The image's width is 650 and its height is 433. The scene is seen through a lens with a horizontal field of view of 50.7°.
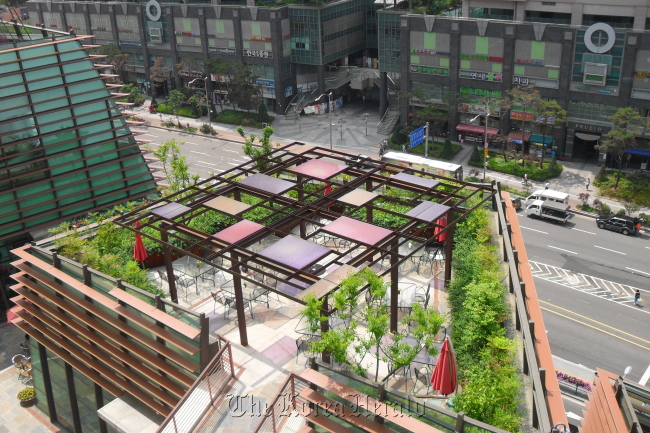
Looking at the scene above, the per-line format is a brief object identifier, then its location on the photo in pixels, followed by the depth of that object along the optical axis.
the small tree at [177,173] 51.38
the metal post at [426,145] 78.38
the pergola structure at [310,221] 29.75
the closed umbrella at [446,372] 24.50
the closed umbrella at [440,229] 36.78
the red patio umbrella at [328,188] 38.09
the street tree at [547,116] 74.56
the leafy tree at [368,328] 24.02
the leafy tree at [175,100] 99.62
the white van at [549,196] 67.72
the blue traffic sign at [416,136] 80.06
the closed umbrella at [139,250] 35.69
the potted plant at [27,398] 43.12
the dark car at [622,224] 63.84
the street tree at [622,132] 70.31
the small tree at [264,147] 58.50
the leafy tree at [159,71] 105.88
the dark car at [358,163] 39.94
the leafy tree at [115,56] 110.81
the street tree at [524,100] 75.62
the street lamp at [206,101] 94.88
